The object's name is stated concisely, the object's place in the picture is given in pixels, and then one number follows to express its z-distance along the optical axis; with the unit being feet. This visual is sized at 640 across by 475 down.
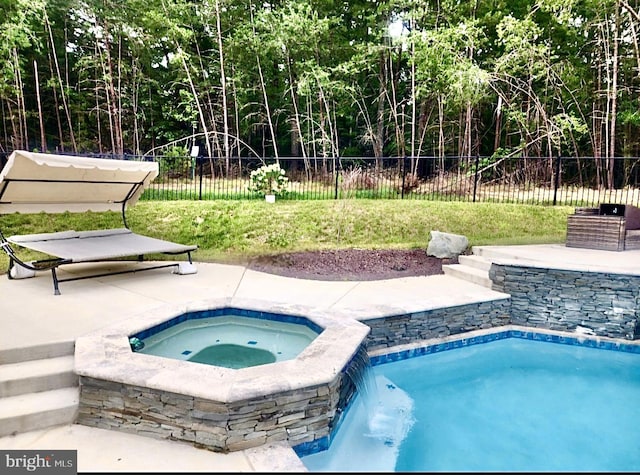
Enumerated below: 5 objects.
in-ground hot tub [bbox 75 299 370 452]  7.47
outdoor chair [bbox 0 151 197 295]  14.39
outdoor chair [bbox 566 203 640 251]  19.47
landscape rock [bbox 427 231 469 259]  20.90
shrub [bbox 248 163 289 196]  30.17
